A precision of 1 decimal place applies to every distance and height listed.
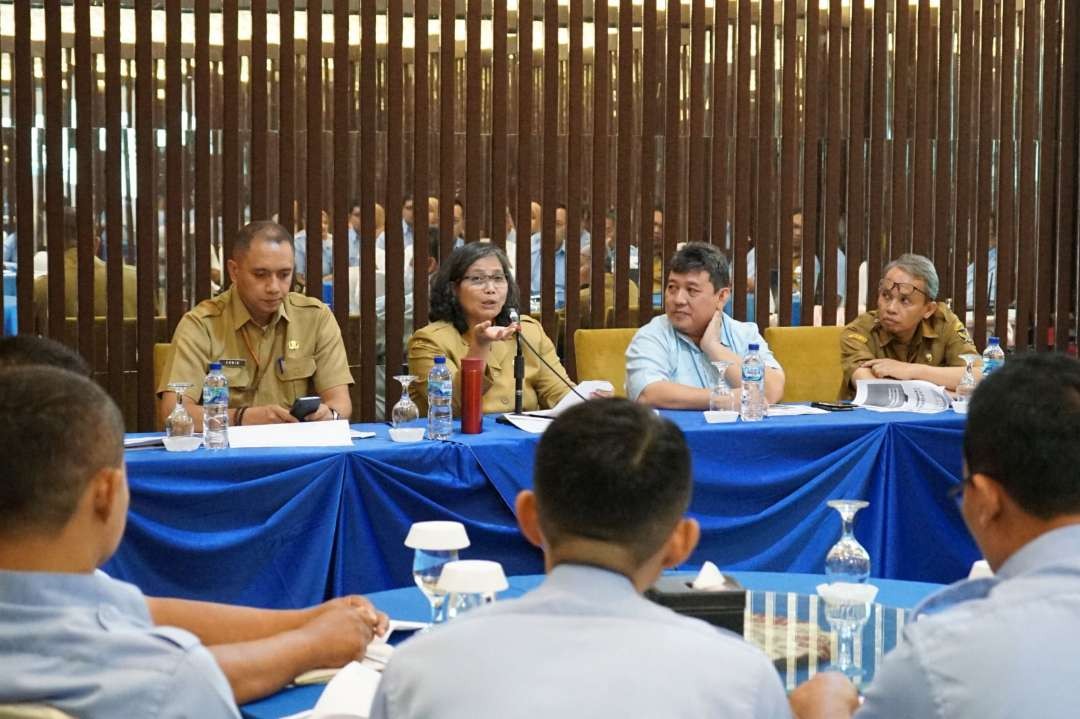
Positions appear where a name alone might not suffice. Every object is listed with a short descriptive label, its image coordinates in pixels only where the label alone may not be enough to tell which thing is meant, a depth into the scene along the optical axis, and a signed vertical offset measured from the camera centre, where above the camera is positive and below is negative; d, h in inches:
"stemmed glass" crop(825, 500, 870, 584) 91.2 -18.0
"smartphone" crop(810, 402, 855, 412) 168.6 -13.2
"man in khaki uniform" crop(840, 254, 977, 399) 186.7 -4.1
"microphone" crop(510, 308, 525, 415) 157.5 -8.6
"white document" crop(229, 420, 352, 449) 138.7 -14.0
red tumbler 146.3 -10.1
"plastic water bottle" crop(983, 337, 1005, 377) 183.9 -7.1
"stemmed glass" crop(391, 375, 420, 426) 146.4 -12.0
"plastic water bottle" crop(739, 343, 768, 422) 159.8 -10.8
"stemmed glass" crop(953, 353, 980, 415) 169.3 -10.8
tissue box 79.0 -18.0
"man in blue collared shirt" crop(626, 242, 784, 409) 177.9 -4.6
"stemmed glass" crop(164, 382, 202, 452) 135.0 -13.2
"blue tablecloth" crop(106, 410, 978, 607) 130.6 -21.4
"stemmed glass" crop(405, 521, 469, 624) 81.9 -15.6
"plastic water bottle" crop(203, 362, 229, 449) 136.3 -11.3
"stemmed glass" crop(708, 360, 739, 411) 165.9 -12.1
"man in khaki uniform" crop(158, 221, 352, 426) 164.6 -4.5
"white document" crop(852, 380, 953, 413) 166.7 -12.0
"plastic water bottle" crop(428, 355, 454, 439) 144.7 -11.2
